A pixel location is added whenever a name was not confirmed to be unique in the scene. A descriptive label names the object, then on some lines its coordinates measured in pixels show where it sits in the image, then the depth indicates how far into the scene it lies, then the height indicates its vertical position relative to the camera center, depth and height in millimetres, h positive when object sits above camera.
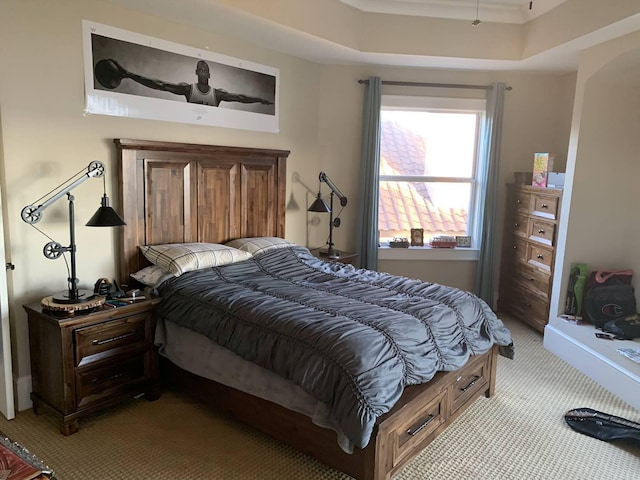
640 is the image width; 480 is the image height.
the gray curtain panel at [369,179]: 4316 -81
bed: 2055 -777
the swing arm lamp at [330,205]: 4004 -303
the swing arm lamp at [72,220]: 2414 -302
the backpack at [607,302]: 3639 -930
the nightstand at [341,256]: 3992 -736
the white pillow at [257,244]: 3486 -572
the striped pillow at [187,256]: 2945 -579
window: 4543 +14
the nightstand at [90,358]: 2420 -1045
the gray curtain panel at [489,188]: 4395 -126
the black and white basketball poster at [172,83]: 2854 +548
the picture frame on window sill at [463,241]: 4648 -650
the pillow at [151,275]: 2937 -690
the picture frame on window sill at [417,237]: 4629 -621
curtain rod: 4367 +796
